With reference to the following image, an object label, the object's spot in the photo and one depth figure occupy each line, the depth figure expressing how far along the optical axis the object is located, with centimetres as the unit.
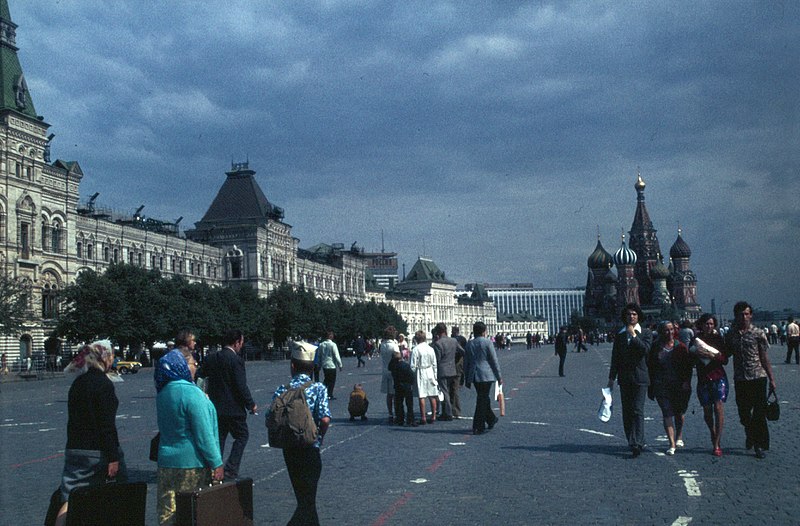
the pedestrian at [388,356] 1819
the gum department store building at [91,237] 5875
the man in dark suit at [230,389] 1050
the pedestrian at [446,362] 1794
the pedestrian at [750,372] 1182
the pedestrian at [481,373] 1527
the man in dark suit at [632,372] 1218
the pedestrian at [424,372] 1744
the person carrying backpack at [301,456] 746
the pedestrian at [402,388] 1725
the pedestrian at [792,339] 3703
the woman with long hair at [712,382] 1209
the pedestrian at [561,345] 3416
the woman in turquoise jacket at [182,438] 711
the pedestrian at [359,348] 5231
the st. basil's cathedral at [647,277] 17950
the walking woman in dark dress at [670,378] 1247
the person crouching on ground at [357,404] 1817
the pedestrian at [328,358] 2095
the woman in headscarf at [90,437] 760
